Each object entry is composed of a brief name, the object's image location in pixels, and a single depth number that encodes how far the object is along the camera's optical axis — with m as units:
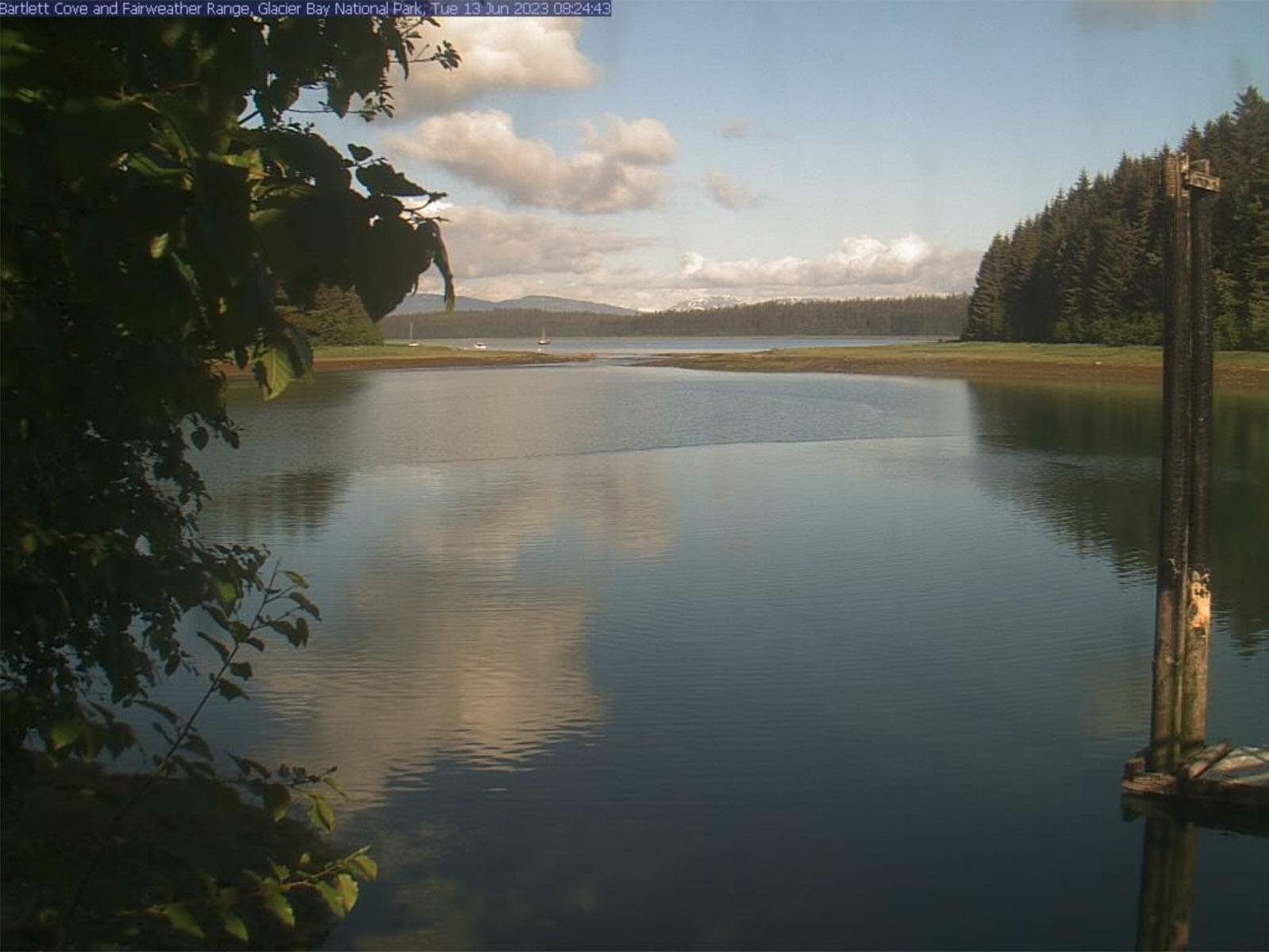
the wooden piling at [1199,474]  8.29
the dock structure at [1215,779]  7.81
